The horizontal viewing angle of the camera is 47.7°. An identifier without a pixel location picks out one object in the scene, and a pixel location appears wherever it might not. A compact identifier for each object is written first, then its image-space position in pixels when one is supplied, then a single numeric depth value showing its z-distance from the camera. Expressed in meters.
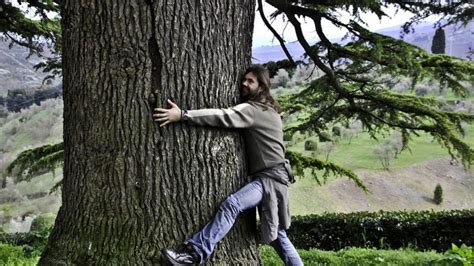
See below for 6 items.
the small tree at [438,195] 35.41
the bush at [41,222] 18.09
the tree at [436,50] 35.75
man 2.92
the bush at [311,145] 40.69
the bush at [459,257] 3.49
